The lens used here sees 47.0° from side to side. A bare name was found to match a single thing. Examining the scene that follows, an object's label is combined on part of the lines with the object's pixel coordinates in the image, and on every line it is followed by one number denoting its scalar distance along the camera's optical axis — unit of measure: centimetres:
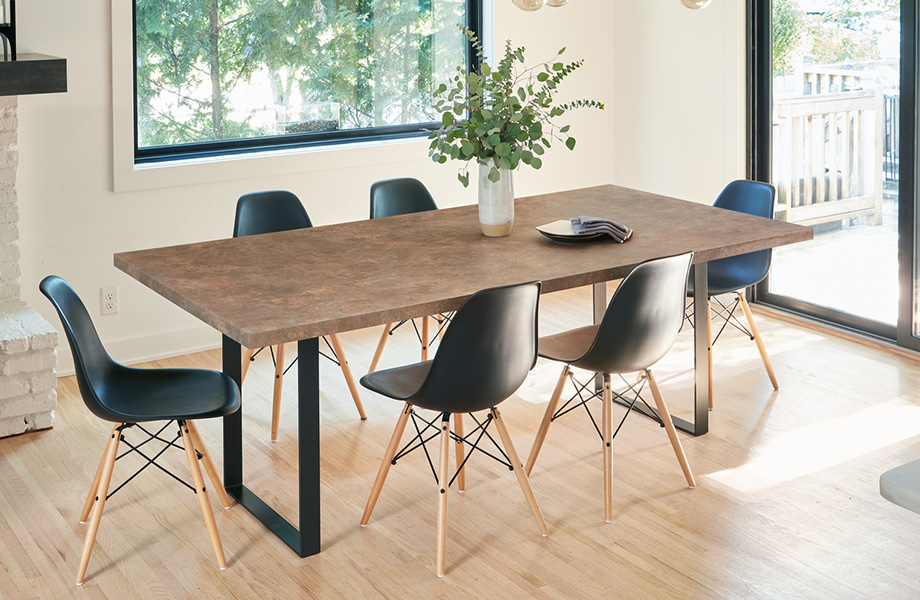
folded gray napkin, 361
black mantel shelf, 394
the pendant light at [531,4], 344
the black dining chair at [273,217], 410
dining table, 290
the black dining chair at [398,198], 451
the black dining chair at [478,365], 284
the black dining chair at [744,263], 426
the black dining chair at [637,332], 316
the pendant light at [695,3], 321
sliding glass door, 477
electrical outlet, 478
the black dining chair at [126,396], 290
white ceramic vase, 364
